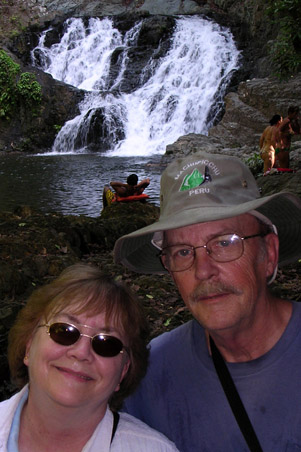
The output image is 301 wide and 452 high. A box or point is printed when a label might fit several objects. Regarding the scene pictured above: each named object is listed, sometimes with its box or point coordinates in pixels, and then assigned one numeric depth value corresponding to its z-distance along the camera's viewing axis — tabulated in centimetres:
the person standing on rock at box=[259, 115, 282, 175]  1289
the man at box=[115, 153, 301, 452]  177
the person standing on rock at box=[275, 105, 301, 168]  1273
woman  179
